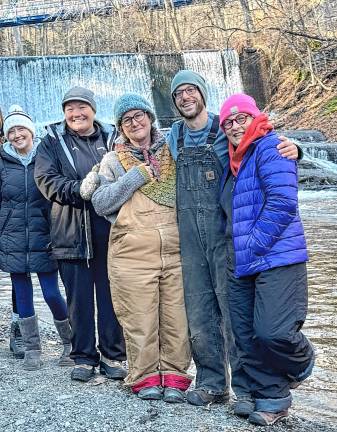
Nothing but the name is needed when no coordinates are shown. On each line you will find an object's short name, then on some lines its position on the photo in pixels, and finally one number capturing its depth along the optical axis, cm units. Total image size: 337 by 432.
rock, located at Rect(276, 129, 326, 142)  2081
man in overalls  354
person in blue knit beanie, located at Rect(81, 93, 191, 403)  366
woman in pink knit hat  322
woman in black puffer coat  428
